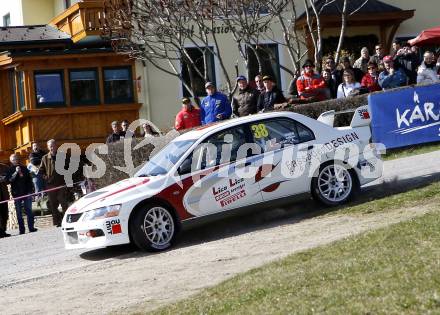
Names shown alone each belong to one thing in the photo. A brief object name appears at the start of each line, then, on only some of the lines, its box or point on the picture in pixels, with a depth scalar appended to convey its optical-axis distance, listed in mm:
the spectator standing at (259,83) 21766
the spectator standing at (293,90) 21781
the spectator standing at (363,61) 23078
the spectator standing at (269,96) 19938
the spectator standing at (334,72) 22047
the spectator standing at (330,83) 21844
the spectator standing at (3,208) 19891
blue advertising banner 19234
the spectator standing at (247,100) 20172
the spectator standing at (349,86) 20922
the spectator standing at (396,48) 22762
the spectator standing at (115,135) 22766
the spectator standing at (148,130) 22578
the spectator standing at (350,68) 21419
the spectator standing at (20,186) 20281
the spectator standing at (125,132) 22939
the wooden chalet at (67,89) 30594
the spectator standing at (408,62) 21133
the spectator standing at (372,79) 21172
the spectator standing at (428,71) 20297
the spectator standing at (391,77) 20531
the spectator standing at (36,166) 21672
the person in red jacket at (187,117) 21769
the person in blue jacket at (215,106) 20528
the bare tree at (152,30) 27250
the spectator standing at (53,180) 20297
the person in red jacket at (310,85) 21391
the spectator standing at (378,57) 22627
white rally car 13758
